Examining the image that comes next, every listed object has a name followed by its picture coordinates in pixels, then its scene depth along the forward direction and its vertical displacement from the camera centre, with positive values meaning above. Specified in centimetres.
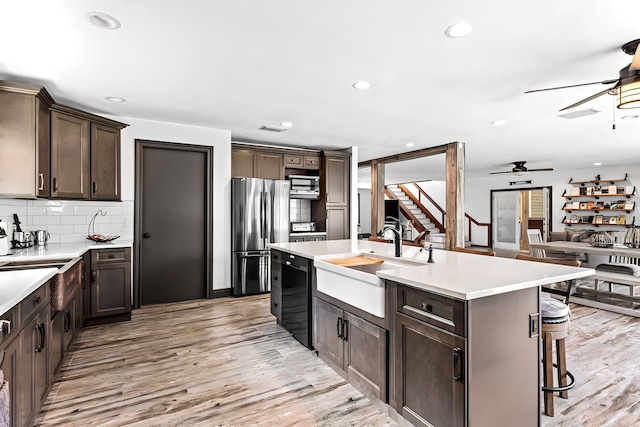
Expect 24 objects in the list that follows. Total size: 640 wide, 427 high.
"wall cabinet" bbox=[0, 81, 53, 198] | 296 +67
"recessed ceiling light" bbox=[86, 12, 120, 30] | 203 +118
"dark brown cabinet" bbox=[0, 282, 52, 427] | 158 -72
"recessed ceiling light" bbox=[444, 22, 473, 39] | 214 +118
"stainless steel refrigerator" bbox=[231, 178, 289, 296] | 496 -19
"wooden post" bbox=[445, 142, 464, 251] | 566 +34
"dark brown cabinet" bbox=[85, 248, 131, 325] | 362 -76
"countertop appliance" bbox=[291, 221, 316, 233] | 587 -21
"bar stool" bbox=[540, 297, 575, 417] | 218 -76
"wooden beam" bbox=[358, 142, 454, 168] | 613 +117
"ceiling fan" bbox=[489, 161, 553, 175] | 768 +105
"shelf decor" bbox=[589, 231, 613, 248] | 520 -40
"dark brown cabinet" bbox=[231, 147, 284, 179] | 535 +82
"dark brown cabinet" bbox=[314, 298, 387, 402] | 213 -93
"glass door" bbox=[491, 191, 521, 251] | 1102 -18
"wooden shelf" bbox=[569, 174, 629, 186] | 856 +87
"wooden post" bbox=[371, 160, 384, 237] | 760 +41
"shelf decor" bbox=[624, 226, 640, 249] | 535 -36
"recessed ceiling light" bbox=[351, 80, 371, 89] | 314 +121
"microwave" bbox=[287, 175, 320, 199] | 584 +48
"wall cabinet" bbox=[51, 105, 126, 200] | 346 +64
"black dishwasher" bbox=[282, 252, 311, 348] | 308 -78
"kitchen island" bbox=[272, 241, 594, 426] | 162 -67
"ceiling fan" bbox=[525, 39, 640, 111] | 217 +86
